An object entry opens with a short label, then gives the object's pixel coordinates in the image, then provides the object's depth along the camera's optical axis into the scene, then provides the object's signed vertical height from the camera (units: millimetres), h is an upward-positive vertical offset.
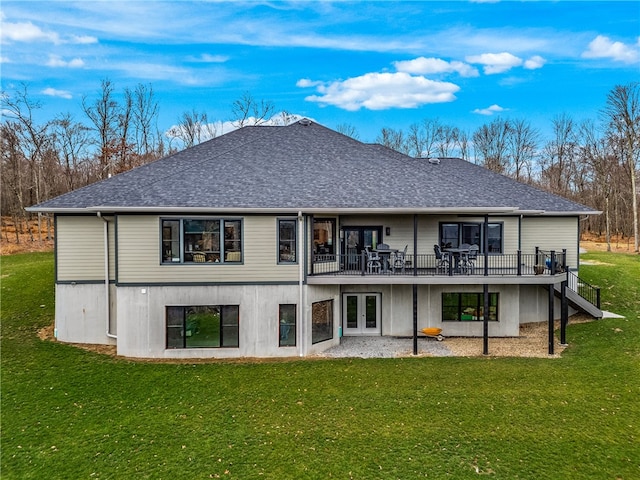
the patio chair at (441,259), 13948 -1093
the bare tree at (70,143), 35812 +8752
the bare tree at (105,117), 32312 +10108
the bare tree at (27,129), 32062 +9251
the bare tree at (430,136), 40803 +10499
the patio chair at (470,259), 13742 -1071
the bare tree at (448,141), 41031 +10070
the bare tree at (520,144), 39844 +9382
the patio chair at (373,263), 13438 -1206
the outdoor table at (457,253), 13183 -847
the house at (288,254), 12195 -866
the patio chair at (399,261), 13184 -1126
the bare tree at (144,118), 34344 +10701
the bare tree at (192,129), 36125 +9981
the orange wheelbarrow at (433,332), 14281 -3946
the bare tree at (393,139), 40681 +10158
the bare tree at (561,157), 41625 +8619
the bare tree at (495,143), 40031 +9586
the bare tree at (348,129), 39156 +10758
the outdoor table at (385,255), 13275 -951
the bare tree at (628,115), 29750 +9532
